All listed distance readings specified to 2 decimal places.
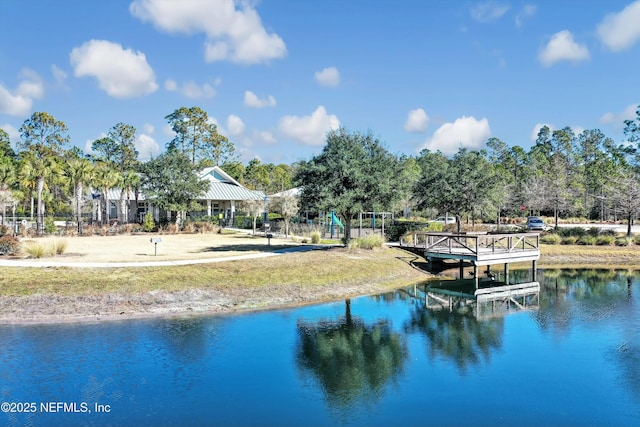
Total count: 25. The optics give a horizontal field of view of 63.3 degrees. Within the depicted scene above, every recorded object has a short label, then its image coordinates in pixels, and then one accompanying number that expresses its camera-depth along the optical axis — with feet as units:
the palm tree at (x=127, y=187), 189.81
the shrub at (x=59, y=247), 95.47
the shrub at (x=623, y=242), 136.46
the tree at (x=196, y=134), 281.54
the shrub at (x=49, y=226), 145.89
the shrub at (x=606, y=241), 136.77
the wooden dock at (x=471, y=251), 93.90
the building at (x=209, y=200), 201.46
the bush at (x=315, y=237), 128.06
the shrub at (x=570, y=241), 138.21
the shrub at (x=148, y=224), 168.25
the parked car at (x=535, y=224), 180.24
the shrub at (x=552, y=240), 137.28
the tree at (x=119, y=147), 290.15
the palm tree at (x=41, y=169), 157.89
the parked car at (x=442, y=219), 238.00
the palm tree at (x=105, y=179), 174.70
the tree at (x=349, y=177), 106.52
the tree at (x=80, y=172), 165.68
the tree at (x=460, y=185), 138.10
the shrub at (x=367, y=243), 110.83
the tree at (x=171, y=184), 171.83
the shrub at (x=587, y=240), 137.14
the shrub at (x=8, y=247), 92.22
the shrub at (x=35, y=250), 88.12
